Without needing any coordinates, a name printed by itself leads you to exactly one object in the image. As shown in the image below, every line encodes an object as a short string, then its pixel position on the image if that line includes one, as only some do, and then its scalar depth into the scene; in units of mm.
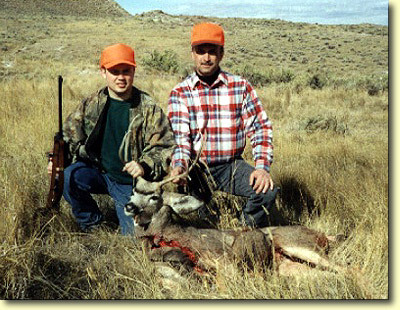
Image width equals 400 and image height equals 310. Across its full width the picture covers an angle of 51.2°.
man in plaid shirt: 3668
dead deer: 2928
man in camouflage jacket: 3525
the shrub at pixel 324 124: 7664
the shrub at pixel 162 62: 16859
